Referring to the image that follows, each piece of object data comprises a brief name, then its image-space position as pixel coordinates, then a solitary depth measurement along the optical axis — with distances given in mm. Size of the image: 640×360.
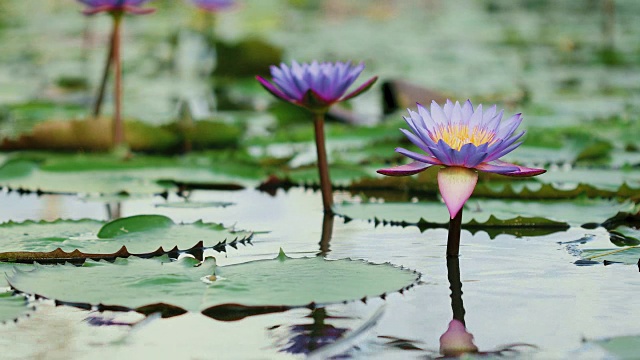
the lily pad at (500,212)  4383
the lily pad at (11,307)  2898
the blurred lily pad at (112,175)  5504
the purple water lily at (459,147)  3328
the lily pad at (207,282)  2955
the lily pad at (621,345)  2469
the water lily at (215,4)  12992
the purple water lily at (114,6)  5883
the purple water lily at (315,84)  4242
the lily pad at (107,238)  3660
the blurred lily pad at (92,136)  7051
